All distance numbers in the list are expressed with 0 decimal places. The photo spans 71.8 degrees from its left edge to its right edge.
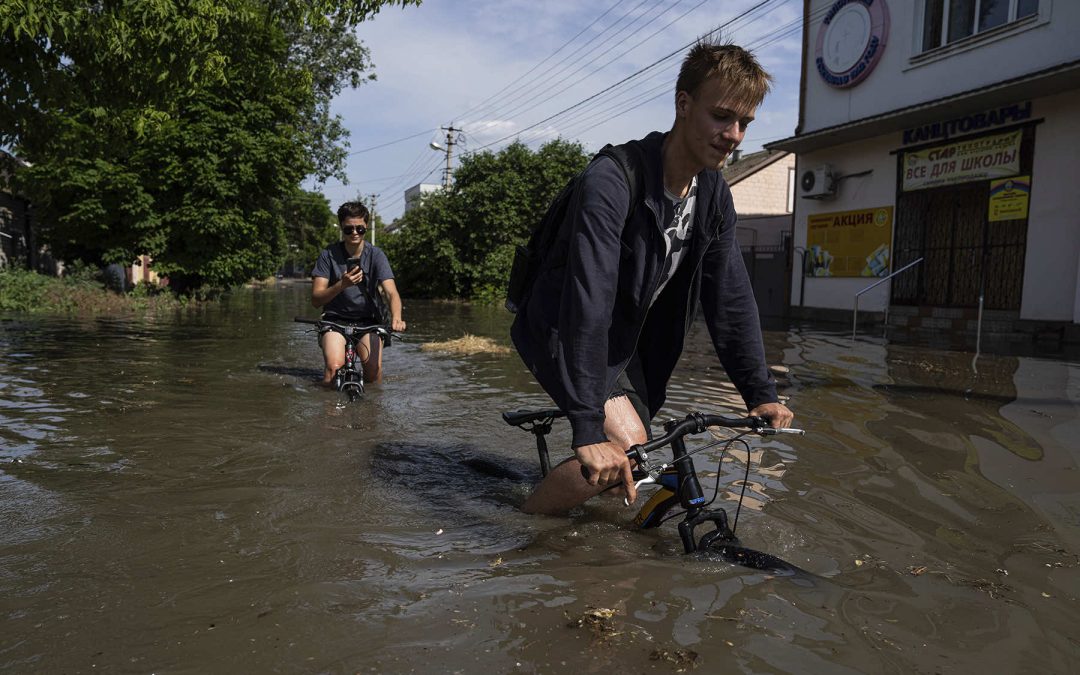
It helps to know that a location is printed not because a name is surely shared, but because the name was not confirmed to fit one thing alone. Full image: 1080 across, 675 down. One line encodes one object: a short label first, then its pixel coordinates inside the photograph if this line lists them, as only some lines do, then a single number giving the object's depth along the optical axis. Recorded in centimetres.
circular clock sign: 1688
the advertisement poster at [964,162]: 1434
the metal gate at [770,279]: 2188
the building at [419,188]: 10331
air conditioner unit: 1842
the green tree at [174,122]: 796
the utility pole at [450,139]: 5059
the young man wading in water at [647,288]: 254
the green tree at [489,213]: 3172
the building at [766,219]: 2208
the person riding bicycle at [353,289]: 665
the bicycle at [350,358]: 670
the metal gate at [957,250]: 1495
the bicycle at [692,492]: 275
